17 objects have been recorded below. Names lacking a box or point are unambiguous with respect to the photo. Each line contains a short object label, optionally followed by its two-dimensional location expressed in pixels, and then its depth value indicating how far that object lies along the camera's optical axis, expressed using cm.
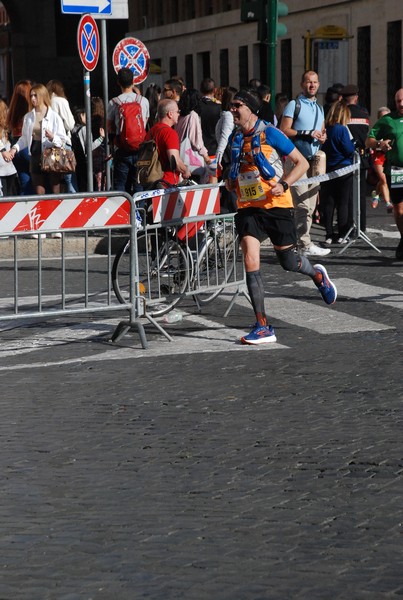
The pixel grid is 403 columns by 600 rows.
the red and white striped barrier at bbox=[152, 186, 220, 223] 1057
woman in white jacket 1723
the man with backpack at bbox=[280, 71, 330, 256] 1584
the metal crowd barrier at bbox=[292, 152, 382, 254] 1645
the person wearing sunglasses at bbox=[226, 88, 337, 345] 1006
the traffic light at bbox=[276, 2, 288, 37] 1977
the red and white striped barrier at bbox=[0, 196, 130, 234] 962
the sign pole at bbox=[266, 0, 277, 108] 1888
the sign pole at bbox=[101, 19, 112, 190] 1880
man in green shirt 1517
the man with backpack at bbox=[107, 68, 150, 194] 1727
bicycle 1061
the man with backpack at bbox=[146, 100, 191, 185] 1331
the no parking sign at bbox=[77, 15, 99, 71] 1920
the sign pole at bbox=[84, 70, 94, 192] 1800
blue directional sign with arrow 1900
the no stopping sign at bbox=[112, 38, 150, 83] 2350
